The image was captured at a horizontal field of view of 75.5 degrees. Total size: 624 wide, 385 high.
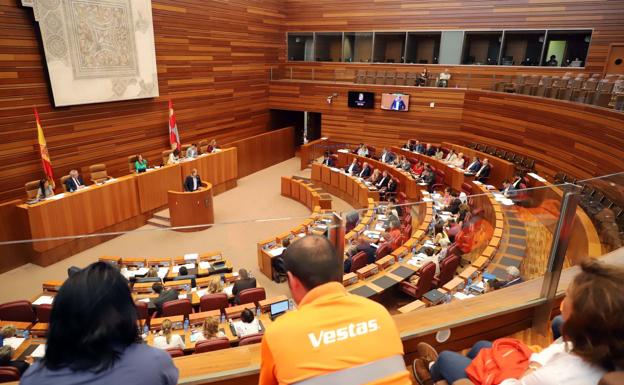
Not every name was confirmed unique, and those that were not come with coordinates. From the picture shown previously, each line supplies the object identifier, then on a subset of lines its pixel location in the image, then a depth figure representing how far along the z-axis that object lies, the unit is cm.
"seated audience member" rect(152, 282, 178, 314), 548
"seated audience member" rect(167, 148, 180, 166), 1097
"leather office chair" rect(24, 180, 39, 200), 810
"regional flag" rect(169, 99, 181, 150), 1160
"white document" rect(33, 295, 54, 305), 516
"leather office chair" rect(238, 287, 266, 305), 569
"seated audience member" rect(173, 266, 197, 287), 624
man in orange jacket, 120
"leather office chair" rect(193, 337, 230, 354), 439
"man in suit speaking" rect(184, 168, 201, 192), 973
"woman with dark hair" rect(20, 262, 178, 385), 112
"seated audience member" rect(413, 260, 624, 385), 125
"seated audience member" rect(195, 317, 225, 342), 483
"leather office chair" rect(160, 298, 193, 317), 531
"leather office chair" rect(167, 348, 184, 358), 421
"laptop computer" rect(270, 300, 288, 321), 534
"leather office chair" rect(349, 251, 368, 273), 621
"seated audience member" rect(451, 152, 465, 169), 1141
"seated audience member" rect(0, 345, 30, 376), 396
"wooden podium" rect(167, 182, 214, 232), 931
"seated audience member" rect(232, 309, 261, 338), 500
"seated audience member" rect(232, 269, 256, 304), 590
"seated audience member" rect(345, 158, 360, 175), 1208
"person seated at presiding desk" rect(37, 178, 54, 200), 805
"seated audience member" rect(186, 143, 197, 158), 1156
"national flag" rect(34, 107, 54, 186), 856
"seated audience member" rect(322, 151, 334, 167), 1323
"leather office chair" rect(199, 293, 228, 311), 558
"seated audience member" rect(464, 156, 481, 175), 1064
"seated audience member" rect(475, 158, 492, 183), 1053
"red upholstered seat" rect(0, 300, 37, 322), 489
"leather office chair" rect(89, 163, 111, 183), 937
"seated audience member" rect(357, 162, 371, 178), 1180
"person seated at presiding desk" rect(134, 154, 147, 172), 1005
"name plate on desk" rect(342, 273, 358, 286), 559
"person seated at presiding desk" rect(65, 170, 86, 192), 846
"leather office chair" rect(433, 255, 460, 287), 611
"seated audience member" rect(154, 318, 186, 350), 461
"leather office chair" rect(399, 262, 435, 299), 583
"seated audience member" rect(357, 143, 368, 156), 1320
